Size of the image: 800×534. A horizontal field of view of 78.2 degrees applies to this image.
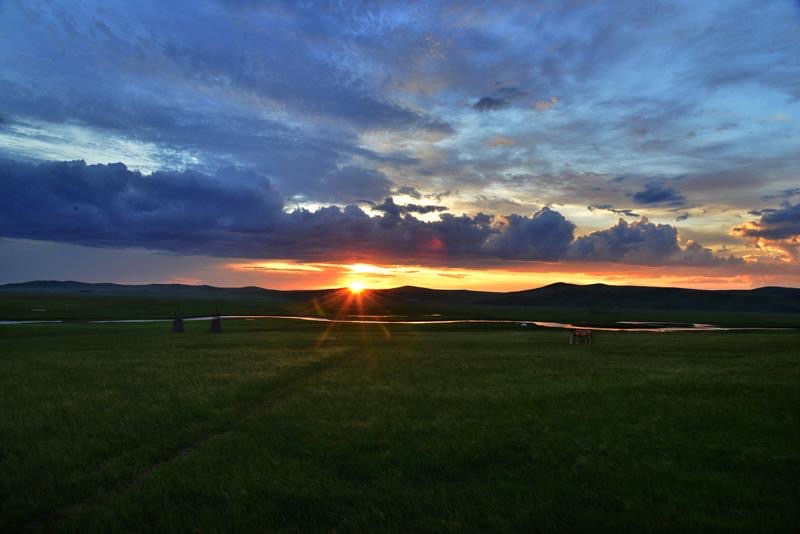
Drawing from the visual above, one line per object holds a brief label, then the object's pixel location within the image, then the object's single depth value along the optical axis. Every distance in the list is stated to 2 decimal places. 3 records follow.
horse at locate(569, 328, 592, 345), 53.37
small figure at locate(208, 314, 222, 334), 67.25
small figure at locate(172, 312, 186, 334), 66.69
